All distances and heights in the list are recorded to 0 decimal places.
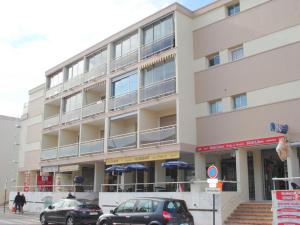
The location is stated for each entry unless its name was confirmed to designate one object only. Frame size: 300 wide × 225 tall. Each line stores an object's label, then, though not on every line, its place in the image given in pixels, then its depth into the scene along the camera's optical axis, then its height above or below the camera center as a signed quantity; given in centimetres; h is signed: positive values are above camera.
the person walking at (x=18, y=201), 3160 -110
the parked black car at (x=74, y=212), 1933 -124
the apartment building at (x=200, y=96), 2133 +568
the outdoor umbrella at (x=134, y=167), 2480 +130
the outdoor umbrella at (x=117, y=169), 2560 +122
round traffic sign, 1465 +60
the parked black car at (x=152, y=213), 1430 -94
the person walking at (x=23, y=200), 3184 -107
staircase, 1862 -126
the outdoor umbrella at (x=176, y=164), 2248 +134
